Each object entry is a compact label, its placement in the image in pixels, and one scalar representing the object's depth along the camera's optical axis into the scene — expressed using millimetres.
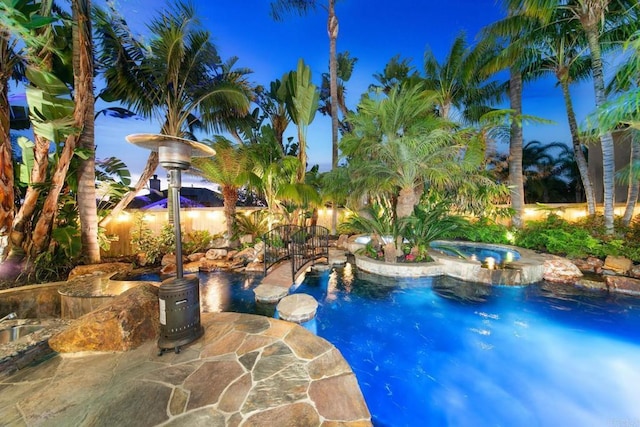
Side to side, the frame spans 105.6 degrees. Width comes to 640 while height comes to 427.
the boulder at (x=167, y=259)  7832
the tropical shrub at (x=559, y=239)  7782
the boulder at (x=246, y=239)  9859
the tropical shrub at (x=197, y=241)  9023
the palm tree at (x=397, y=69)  15367
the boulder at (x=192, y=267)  7730
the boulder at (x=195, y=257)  8274
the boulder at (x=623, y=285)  5875
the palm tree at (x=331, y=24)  11883
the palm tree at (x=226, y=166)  9070
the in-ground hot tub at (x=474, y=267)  6551
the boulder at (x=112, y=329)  2945
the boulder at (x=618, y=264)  6792
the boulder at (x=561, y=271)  6766
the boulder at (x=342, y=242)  10823
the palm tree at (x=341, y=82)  15494
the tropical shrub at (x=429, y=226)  7695
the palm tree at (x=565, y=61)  9164
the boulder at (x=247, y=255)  8469
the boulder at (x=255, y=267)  7667
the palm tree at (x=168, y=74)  6996
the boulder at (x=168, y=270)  7371
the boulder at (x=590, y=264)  7270
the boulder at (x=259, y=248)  8546
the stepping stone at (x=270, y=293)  5461
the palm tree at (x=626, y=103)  4094
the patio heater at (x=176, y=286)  2809
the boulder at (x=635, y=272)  6452
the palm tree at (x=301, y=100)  9239
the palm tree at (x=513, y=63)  9125
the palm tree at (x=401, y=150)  6805
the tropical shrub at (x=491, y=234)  10383
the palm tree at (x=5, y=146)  4844
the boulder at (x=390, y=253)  7730
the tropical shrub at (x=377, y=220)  7923
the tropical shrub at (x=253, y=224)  10031
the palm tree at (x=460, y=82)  11305
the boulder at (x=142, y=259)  7874
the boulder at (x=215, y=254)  8383
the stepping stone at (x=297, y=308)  4664
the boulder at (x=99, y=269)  5729
